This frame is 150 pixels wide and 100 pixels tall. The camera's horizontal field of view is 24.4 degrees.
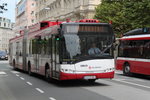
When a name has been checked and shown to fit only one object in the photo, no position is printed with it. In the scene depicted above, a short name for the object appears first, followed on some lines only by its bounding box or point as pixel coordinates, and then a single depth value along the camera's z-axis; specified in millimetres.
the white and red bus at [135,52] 19564
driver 14492
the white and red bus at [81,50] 14344
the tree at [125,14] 33031
